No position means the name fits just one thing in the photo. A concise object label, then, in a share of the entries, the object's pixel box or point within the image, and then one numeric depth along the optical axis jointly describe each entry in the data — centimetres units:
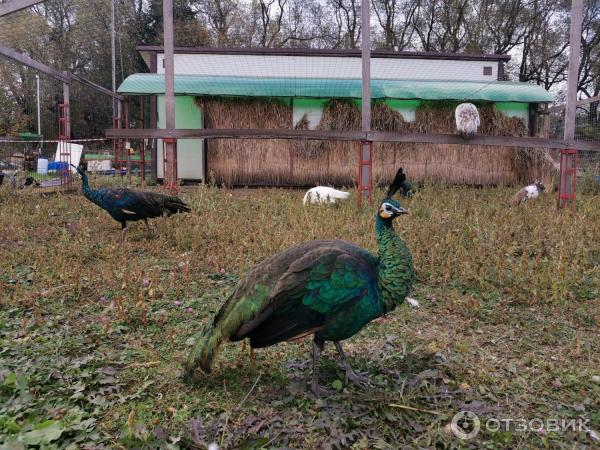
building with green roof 1327
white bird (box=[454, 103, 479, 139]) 1078
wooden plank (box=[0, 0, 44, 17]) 805
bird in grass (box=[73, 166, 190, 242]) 659
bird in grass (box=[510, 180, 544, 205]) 904
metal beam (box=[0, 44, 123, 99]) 929
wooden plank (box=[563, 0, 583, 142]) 852
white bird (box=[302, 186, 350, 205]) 902
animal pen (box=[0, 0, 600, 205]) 1327
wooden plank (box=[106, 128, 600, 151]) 871
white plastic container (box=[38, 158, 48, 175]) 1781
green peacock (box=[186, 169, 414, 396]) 280
